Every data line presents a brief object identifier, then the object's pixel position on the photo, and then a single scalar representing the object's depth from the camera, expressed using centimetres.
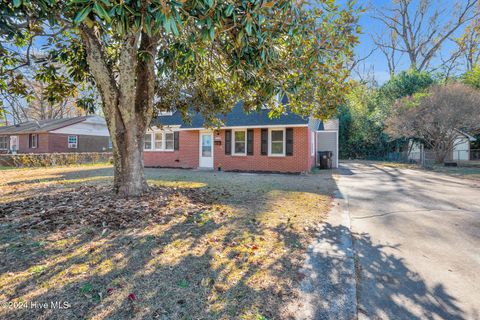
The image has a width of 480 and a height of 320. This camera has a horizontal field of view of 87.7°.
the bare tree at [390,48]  3025
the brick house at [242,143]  1331
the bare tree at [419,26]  2636
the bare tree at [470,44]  2464
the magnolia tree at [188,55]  313
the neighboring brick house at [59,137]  2436
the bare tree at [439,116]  1501
